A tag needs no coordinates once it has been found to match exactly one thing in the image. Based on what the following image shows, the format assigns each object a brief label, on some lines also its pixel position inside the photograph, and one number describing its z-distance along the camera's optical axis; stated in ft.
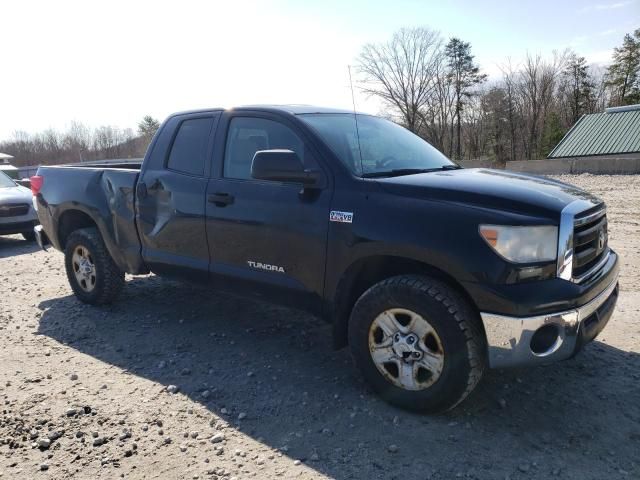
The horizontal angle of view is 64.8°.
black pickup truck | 8.87
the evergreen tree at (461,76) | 179.93
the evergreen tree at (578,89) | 161.17
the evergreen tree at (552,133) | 148.46
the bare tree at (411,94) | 170.50
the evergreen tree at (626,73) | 149.69
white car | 31.24
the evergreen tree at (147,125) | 206.79
